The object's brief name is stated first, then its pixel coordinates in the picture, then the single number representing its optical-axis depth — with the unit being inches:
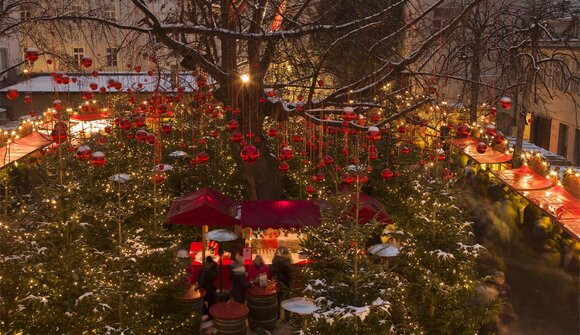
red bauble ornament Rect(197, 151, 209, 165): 409.4
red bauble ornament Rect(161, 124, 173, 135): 432.8
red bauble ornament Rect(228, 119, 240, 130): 374.3
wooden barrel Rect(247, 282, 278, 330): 431.5
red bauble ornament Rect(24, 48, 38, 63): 299.9
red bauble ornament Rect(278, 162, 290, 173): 496.7
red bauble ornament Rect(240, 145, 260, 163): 352.2
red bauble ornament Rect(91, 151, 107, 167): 334.6
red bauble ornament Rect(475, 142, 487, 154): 408.5
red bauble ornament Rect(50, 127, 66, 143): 323.5
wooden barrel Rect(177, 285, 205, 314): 417.3
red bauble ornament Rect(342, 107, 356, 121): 348.5
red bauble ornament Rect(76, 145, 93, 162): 324.5
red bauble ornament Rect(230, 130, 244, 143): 370.6
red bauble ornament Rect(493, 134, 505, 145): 379.4
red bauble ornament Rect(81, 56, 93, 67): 335.6
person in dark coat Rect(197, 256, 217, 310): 451.5
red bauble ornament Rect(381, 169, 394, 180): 444.7
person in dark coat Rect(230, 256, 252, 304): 441.4
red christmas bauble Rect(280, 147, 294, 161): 403.6
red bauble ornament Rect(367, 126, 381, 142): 346.3
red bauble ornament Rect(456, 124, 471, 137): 366.9
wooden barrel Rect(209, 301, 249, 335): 398.6
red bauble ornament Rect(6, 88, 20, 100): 322.0
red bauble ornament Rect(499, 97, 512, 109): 372.2
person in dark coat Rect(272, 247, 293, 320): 457.1
